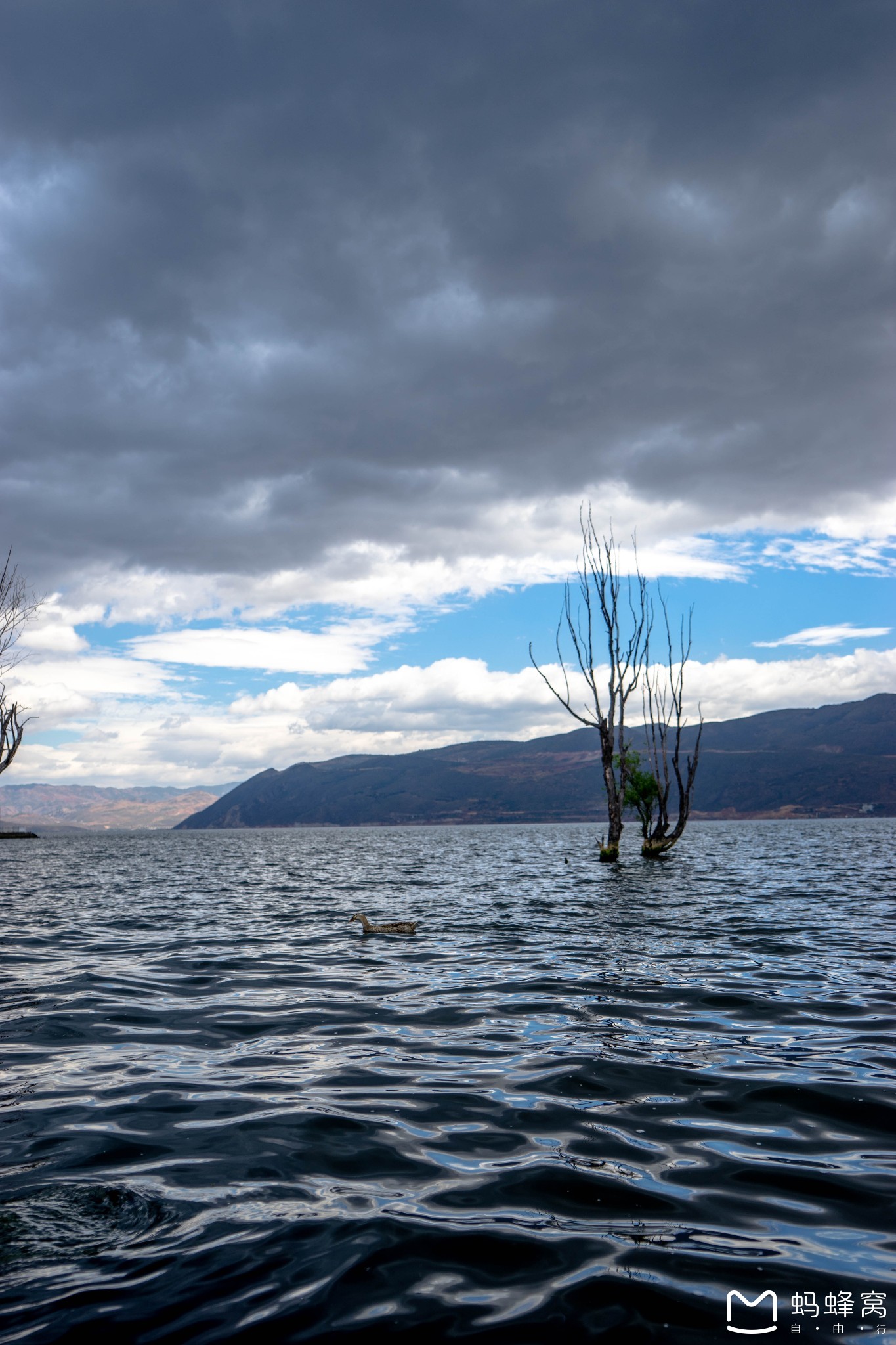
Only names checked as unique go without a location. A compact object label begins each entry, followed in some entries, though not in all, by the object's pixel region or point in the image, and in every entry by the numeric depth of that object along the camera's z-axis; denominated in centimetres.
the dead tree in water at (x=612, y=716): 4050
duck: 1795
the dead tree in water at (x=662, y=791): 4388
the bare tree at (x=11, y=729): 7531
